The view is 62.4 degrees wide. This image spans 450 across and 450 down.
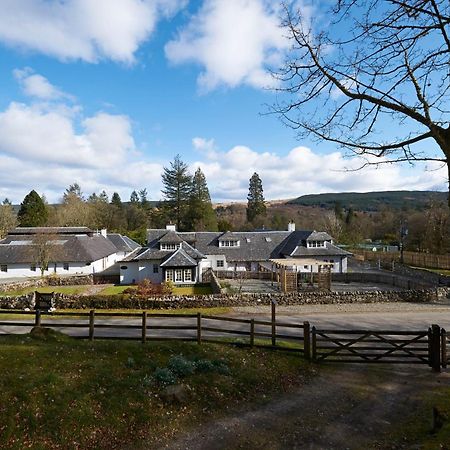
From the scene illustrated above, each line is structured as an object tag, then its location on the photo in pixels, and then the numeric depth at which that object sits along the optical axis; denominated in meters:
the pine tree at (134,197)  110.12
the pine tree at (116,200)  99.86
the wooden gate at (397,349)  12.63
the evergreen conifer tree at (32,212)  68.50
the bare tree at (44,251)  41.50
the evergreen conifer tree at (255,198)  90.62
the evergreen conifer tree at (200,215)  68.44
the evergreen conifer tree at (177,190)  75.94
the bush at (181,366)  11.02
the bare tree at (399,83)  5.97
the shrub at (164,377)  10.46
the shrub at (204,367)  11.31
